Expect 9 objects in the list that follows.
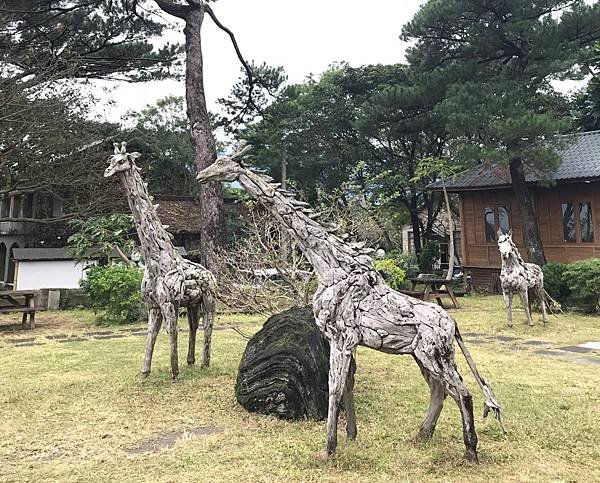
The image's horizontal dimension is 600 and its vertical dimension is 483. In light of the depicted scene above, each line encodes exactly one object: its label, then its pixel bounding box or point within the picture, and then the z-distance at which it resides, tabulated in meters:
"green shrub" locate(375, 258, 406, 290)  10.98
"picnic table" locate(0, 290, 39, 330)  10.74
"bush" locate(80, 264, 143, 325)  11.62
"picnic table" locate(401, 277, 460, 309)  12.71
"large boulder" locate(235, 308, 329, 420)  4.54
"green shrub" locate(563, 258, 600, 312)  11.27
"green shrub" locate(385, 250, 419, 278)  18.24
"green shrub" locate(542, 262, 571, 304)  12.26
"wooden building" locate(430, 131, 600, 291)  15.07
